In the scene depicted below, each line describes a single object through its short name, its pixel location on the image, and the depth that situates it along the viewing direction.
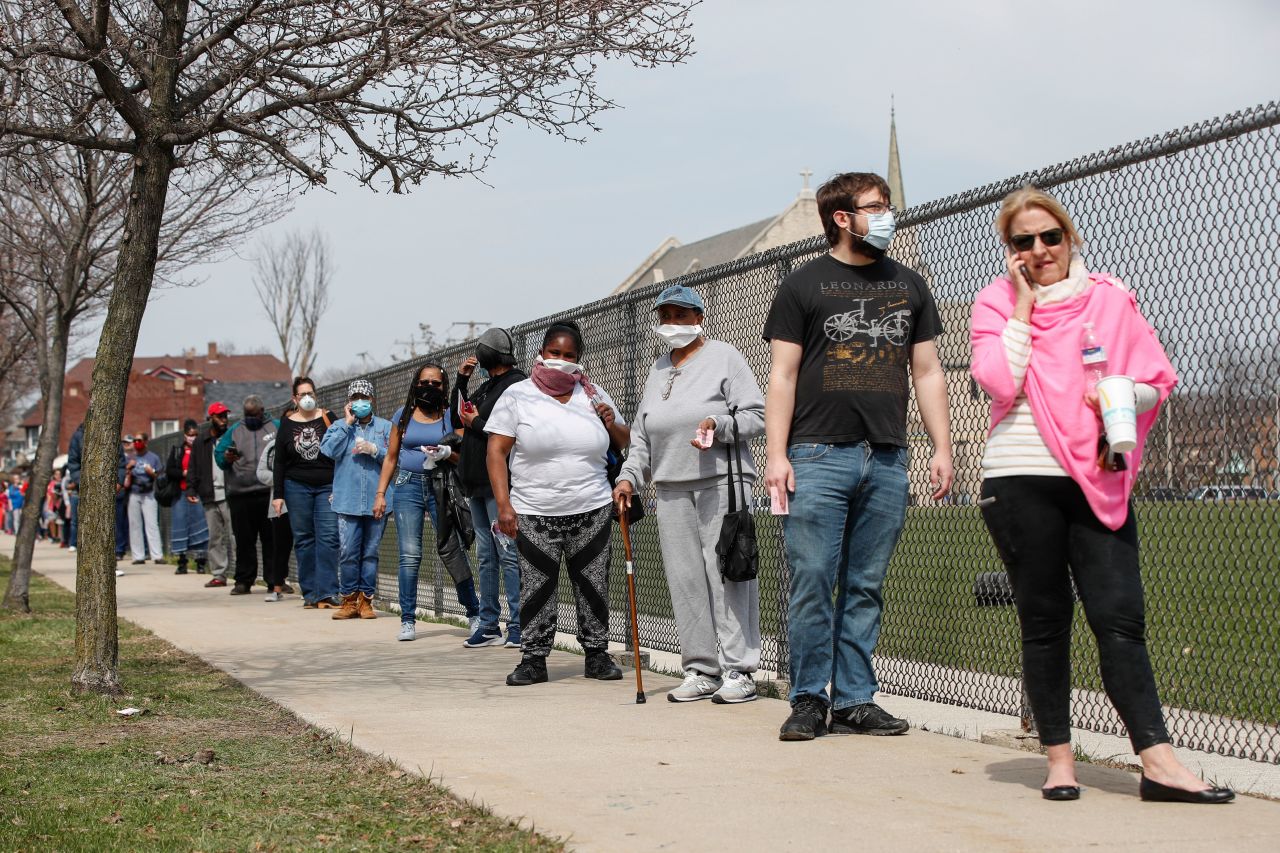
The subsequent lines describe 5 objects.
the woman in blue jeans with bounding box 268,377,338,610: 13.56
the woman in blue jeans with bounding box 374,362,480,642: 10.98
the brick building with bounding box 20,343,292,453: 104.56
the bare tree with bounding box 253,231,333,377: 63.72
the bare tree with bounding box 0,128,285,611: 14.59
